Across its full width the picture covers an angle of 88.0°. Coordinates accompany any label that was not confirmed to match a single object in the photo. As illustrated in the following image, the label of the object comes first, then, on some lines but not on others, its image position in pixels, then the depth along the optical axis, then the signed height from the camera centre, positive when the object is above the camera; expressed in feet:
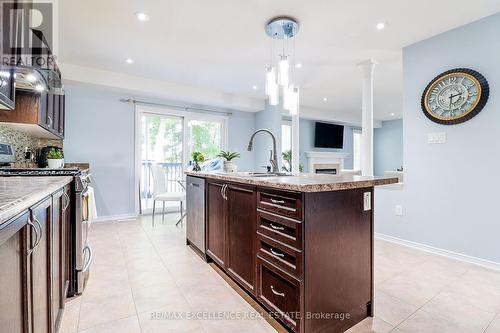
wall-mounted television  25.00 +3.38
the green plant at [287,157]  21.49 +1.05
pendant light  7.74 +2.95
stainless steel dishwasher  8.44 -1.50
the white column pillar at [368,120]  11.60 +2.23
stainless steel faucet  7.63 +0.22
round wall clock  8.15 +2.46
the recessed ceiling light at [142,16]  8.05 +4.84
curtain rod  14.83 +4.01
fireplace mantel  24.32 +1.09
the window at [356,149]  28.63 +2.33
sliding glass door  15.85 +1.81
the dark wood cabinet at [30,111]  7.77 +1.80
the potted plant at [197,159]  10.34 +0.42
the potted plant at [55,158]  10.73 +0.48
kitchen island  4.37 -1.52
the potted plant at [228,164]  8.93 +0.19
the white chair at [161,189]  13.15 -1.04
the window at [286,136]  22.95 +3.03
